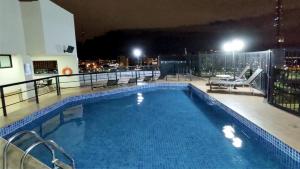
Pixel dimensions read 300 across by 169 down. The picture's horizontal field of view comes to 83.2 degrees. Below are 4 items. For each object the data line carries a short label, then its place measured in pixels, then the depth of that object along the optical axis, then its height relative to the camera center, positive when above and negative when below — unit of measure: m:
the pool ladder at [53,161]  1.86 -0.93
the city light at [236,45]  7.23 +0.94
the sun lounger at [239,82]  5.64 -0.56
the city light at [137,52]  13.05 +1.44
